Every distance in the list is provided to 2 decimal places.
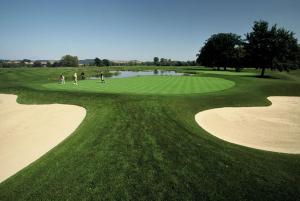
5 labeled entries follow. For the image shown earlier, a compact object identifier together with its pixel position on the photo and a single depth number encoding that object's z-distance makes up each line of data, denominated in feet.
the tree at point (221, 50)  323.78
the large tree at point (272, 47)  166.40
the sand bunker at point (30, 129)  39.06
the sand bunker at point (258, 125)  43.09
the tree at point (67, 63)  643.86
